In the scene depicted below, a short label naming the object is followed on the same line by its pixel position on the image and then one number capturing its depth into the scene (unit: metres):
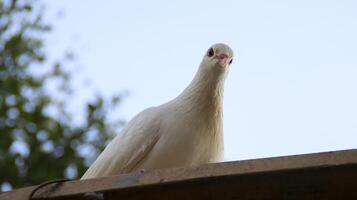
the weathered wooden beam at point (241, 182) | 4.70
